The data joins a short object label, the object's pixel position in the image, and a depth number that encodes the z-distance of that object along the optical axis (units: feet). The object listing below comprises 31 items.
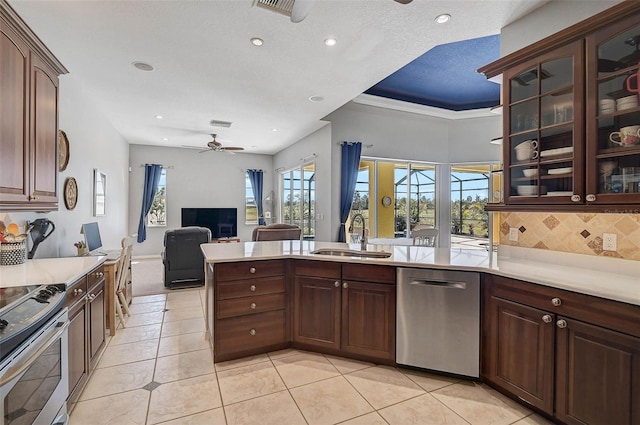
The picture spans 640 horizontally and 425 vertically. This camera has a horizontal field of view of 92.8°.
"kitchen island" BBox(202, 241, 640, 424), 5.15
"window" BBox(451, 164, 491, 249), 20.12
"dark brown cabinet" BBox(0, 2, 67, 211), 5.94
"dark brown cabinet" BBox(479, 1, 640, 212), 5.83
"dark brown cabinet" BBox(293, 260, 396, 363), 8.16
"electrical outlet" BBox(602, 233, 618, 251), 6.65
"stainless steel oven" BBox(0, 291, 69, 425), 4.07
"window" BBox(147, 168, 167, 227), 26.55
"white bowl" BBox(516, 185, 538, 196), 7.36
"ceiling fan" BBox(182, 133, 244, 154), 21.17
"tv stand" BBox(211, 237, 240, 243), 24.16
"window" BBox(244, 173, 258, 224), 29.60
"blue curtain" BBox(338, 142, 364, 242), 18.07
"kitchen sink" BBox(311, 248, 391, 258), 9.38
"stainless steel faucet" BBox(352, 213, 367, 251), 10.16
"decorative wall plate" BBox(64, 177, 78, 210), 11.60
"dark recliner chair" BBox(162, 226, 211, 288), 16.28
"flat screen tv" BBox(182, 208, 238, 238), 26.81
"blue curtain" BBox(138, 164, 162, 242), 25.71
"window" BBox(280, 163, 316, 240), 22.30
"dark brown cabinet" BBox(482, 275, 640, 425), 4.92
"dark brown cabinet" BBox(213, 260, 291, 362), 8.31
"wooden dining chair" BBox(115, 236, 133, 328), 11.05
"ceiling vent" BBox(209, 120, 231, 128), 18.55
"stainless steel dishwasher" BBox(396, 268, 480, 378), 7.38
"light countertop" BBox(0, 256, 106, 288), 6.07
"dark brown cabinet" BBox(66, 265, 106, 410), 6.35
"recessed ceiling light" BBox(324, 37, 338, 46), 9.26
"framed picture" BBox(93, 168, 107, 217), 15.21
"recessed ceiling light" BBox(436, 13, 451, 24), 8.18
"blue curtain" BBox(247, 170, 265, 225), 29.40
